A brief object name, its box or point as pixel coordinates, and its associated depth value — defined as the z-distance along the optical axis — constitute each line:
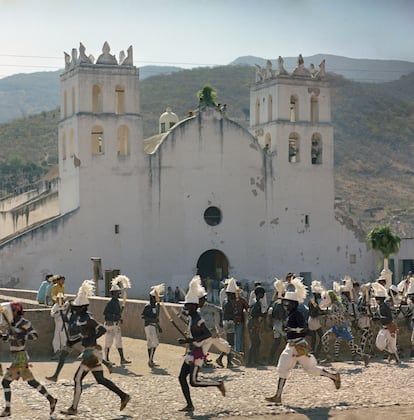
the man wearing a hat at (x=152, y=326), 19.33
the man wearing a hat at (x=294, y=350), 14.84
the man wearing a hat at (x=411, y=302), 21.30
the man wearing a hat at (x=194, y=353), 14.43
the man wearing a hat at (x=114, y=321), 19.25
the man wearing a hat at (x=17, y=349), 13.88
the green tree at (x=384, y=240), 40.38
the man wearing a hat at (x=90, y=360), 14.01
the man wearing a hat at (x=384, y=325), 18.88
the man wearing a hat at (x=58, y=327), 19.08
